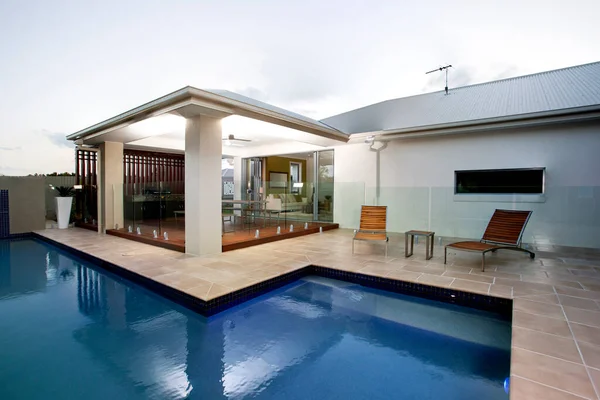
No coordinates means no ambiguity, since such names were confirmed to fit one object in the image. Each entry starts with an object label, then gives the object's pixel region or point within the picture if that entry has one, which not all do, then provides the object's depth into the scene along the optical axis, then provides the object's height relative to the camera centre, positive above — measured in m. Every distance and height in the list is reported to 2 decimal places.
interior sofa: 8.53 -0.29
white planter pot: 9.04 -0.59
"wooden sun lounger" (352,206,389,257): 6.15 -0.59
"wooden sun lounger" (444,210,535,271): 4.88 -0.67
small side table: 5.15 -0.87
